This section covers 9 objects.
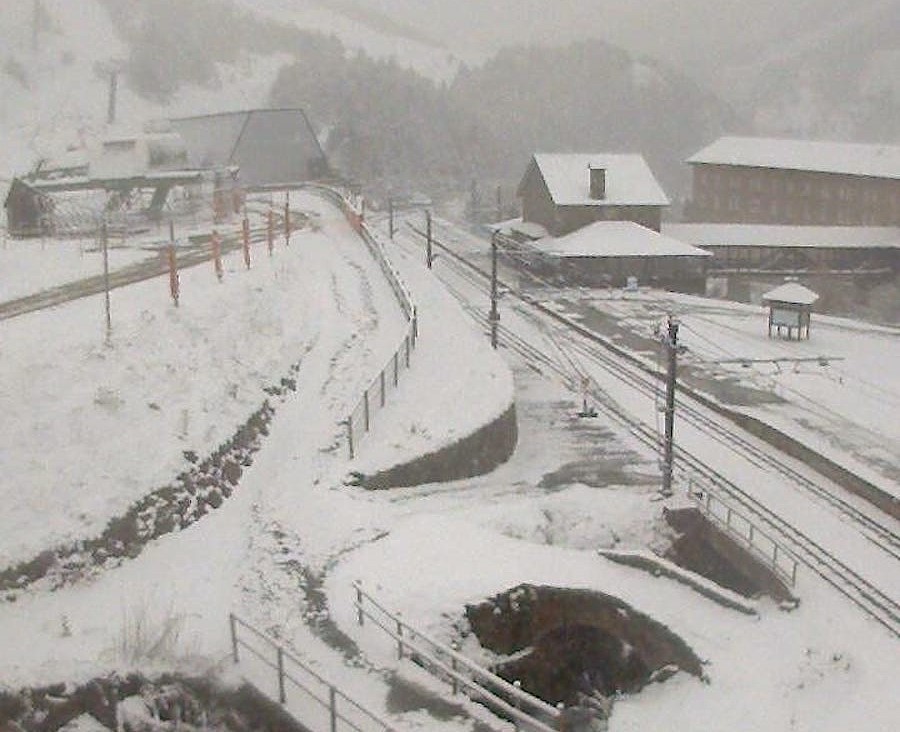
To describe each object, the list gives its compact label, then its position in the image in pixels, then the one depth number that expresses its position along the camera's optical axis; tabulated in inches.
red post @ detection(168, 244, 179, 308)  975.0
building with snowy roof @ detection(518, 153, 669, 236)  2315.5
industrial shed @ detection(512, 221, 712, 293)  2132.1
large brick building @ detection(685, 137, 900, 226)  2898.6
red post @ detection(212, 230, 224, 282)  1101.1
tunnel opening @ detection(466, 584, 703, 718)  675.4
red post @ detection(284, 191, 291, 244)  1493.6
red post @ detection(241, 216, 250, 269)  1190.3
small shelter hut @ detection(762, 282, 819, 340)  1669.5
